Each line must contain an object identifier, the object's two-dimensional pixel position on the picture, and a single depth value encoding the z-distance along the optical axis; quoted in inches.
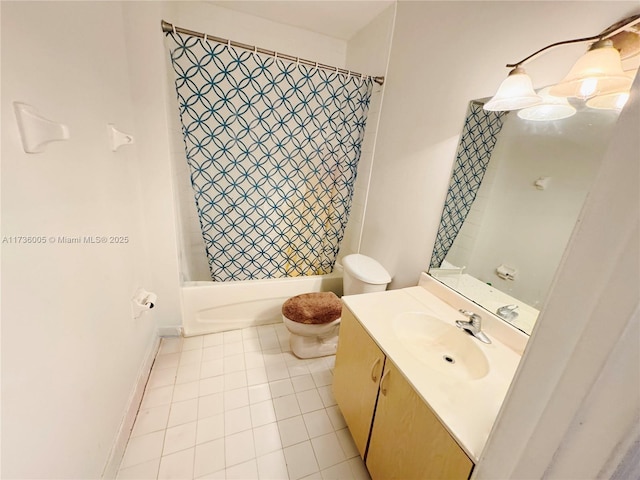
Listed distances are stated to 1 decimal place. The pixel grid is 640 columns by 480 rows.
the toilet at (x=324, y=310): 63.1
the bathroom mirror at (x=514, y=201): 33.5
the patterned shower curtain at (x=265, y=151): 55.7
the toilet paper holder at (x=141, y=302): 52.8
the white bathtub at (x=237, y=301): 71.5
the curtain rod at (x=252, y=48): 51.1
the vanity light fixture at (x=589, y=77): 28.0
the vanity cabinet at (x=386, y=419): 27.3
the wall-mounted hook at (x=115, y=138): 43.9
